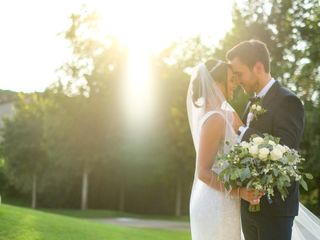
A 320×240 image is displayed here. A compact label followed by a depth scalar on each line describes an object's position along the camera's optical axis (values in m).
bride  4.86
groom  4.47
